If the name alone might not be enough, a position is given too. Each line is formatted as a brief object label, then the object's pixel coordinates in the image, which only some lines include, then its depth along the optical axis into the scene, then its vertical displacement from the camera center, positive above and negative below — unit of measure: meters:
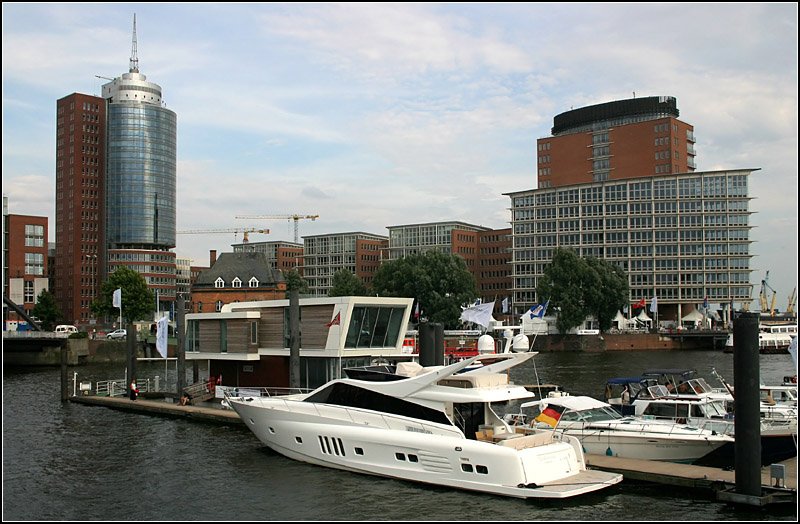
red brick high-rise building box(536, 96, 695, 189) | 155.00 +28.78
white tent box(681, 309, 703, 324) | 137.88 -4.27
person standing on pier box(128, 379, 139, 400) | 50.59 -5.98
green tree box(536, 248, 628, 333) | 124.56 +0.43
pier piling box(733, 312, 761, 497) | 23.83 -3.11
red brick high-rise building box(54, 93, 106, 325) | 183.25 +22.78
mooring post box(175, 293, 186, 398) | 47.97 -2.69
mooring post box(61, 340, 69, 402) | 54.56 -6.11
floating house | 41.75 -2.35
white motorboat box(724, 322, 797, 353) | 114.69 -6.79
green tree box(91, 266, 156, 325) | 144.00 -0.02
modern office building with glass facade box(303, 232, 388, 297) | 189.75 +8.94
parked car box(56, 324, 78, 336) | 133.38 -5.35
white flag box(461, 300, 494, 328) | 51.13 -1.34
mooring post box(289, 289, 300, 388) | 40.25 -2.11
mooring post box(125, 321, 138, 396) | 55.09 -3.58
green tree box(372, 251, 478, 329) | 135.25 +1.63
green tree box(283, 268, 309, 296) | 153.25 +2.78
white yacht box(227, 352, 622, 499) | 26.33 -5.06
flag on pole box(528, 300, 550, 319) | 48.95 -1.11
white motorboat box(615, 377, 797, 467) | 29.66 -4.93
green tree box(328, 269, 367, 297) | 148.00 +1.76
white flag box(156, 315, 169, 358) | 51.88 -2.56
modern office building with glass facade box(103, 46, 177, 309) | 184.25 +25.96
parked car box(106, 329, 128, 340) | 123.71 -5.87
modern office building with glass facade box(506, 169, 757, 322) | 138.62 +10.81
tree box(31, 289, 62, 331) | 153.25 -2.74
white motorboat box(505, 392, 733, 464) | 29.56 -5.26
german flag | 29.72 -4.55
